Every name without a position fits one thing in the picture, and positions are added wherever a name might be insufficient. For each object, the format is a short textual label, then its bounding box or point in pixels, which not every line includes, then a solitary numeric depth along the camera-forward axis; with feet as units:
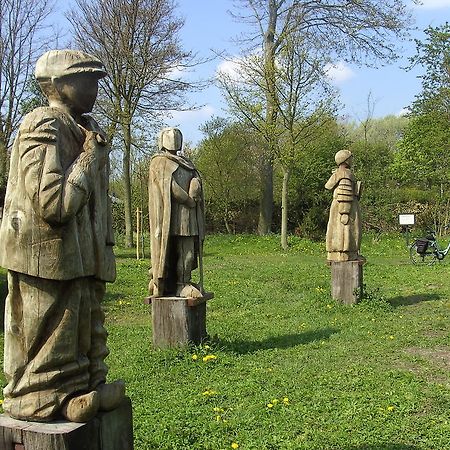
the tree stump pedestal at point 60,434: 9.58
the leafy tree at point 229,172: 97.04
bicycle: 59.98
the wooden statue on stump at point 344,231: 37.09
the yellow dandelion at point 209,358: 23.68
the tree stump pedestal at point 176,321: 25.08
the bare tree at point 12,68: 81.03
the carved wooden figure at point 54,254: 9.76
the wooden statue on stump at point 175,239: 25.09
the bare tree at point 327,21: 86.02
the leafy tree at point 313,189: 88.69
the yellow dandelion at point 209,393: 19.52
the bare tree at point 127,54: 77.56
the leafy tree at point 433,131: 92.99
